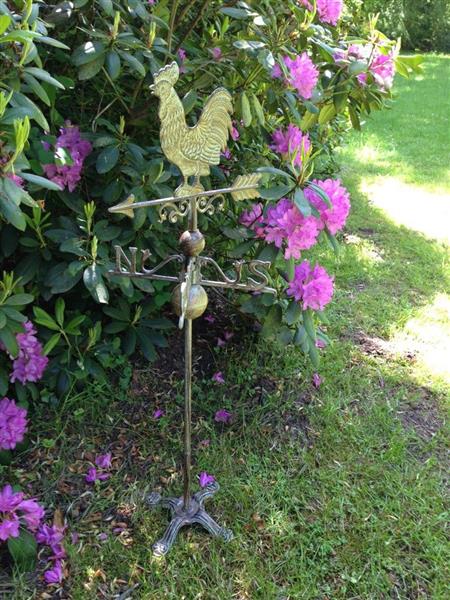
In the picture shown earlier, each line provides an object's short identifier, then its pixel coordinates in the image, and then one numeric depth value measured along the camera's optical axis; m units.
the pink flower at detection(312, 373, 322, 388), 2.53
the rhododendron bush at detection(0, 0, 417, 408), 1.78
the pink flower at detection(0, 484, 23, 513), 1.69
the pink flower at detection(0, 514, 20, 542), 1.65
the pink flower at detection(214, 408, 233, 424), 2.27
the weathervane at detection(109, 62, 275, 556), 1.40
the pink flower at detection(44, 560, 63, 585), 1.70
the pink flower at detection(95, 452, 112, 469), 2.04
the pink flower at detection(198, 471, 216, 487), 2.01
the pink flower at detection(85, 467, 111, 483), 1.99
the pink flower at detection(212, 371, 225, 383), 2.38
